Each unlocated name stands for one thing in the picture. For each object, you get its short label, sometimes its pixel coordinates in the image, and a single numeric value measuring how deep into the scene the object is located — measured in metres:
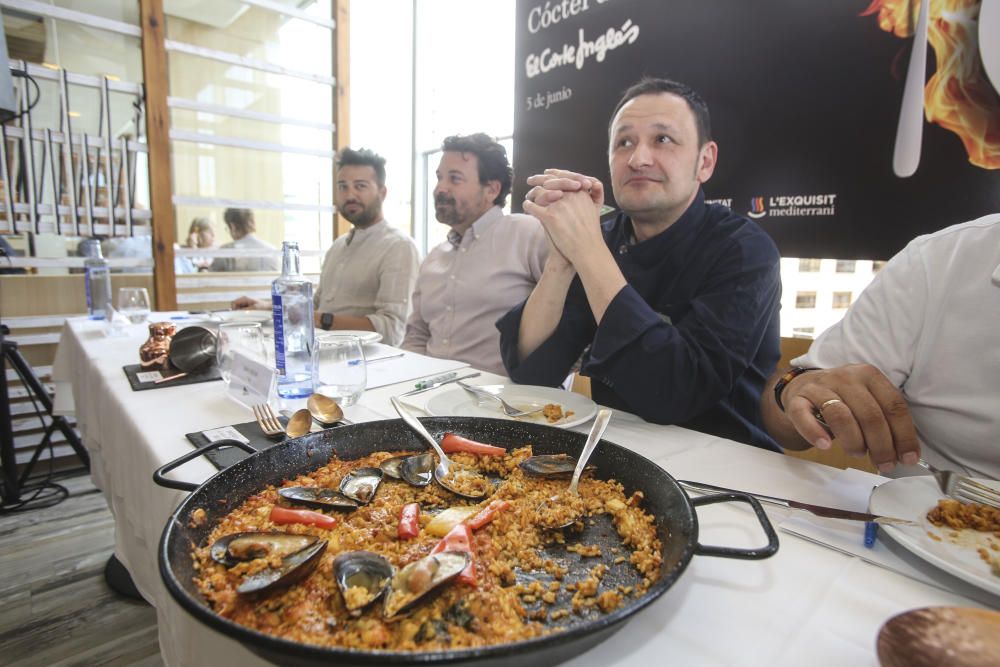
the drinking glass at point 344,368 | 1.19
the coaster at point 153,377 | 1.31
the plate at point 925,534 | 0.50
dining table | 0.46
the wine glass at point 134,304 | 2.44
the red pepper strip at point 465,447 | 0.81
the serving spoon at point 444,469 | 0.70
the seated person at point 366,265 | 2.88
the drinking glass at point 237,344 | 1.26
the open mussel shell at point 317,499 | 0.65
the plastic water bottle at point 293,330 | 1.18
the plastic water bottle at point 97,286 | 2.63
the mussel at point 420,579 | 0.44
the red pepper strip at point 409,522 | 0.60
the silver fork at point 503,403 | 1.05
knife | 0.58
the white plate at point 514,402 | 1.04
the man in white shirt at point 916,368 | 0.79
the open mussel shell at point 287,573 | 0.46
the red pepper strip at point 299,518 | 0.62
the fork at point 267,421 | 0.94
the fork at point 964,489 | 0.64
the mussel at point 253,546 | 0.53
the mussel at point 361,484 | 0.69
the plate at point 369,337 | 1.89
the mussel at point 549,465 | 0.73
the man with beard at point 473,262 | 2.35
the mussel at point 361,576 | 0.46
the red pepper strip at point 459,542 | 0.51
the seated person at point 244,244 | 4.04
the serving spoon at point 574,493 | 0.62
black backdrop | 1.85
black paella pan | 0.35
